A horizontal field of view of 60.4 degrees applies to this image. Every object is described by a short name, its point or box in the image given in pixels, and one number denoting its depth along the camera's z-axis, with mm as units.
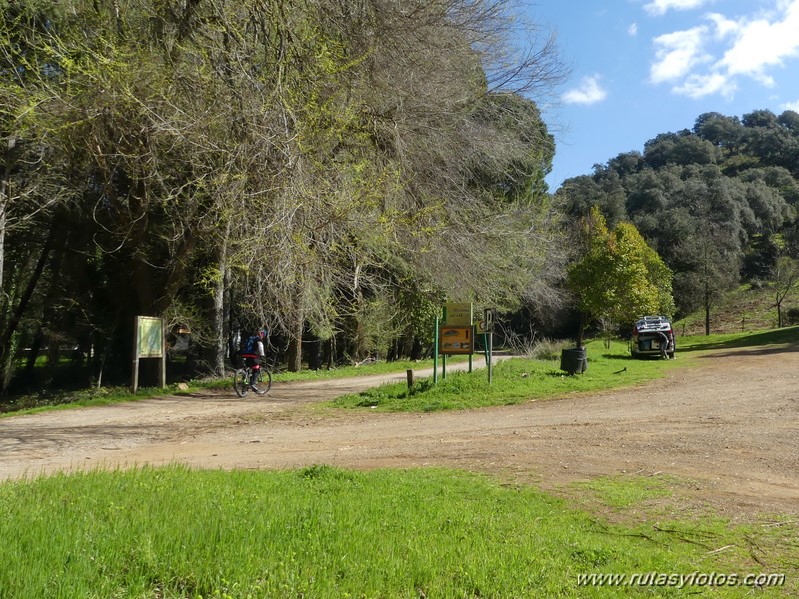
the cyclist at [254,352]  17016
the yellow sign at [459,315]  16422
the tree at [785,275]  49438
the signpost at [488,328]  16156
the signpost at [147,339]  16453
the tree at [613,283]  34625
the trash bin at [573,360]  18203
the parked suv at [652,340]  27562
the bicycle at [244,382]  17172
